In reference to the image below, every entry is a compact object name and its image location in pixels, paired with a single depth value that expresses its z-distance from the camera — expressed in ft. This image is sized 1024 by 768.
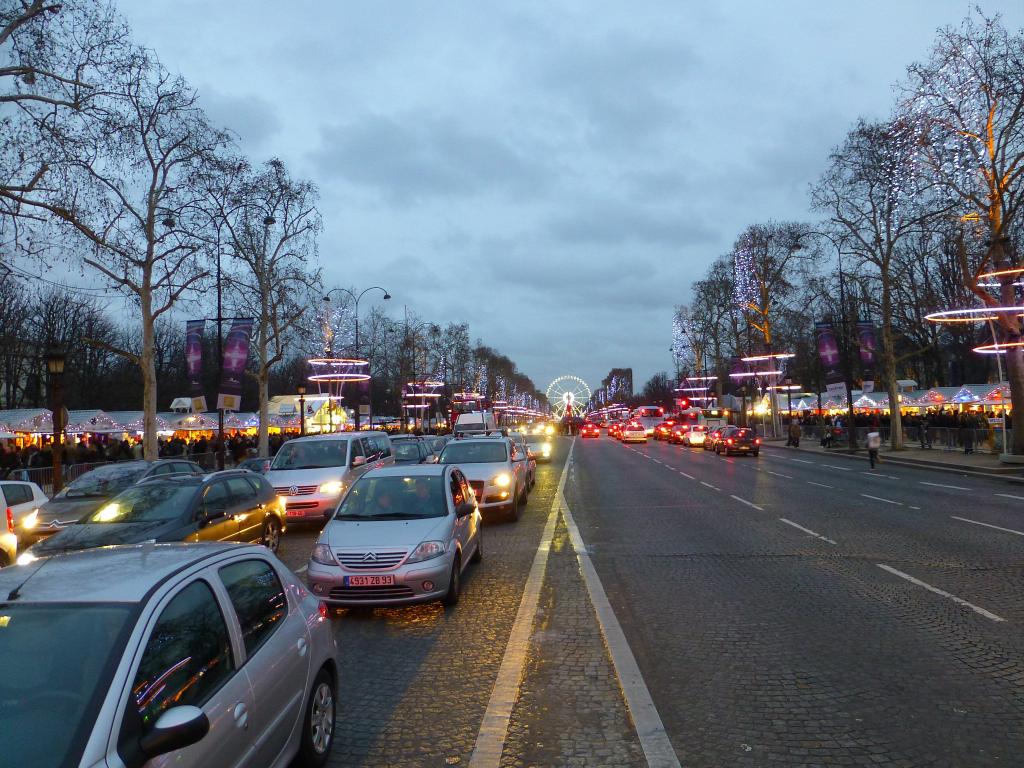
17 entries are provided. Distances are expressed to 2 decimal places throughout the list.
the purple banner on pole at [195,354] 97.66
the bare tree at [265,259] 121.19
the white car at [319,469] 49.80
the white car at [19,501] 39.96
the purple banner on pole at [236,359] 101.04
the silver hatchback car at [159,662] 8.96
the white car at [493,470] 49.73
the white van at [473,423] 112.27
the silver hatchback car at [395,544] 25.63
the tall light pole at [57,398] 64.18
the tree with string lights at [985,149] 90.84
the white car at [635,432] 215.92
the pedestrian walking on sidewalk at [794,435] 156.70
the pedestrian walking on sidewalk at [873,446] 96.73
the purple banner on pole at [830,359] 128.88
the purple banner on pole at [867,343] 120.67
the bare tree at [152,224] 82.43
